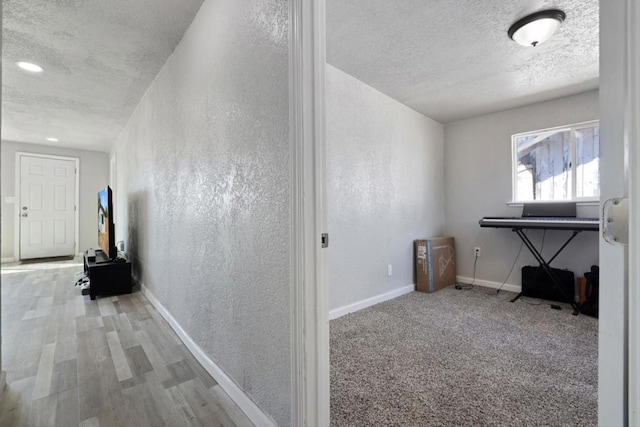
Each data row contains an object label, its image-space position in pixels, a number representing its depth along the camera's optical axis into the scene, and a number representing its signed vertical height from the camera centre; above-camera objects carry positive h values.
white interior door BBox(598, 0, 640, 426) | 0.42 +0.01
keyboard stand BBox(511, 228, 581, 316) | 2.86 -0.57
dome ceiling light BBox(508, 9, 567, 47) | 1.86 +1.29
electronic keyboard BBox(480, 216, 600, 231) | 2.54 -0.12
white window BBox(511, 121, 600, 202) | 3.07 +0.55
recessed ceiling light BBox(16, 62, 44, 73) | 2.59 +1.42
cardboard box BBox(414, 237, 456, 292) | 3.43 -0.67
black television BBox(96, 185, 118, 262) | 3.27 -0.15
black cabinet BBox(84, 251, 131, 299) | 3.10 -0.72
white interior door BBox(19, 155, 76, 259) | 5.17 +0.15
